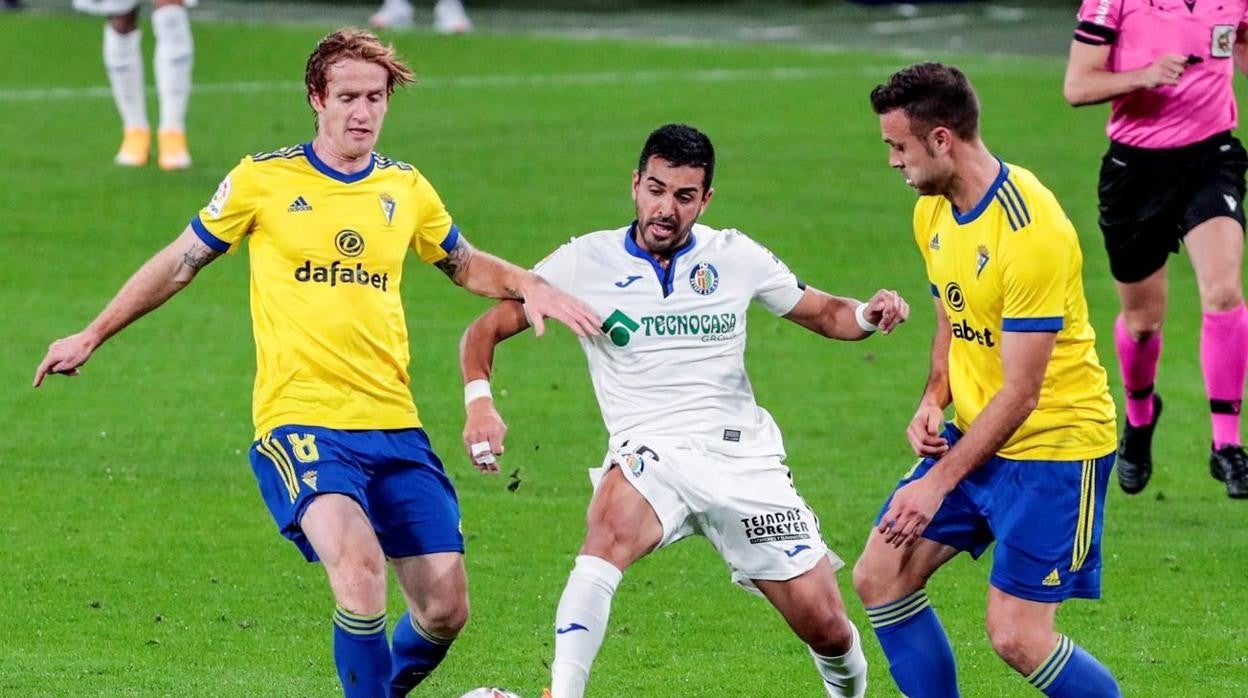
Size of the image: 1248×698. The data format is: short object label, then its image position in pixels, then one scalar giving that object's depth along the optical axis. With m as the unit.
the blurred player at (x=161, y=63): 37.16
